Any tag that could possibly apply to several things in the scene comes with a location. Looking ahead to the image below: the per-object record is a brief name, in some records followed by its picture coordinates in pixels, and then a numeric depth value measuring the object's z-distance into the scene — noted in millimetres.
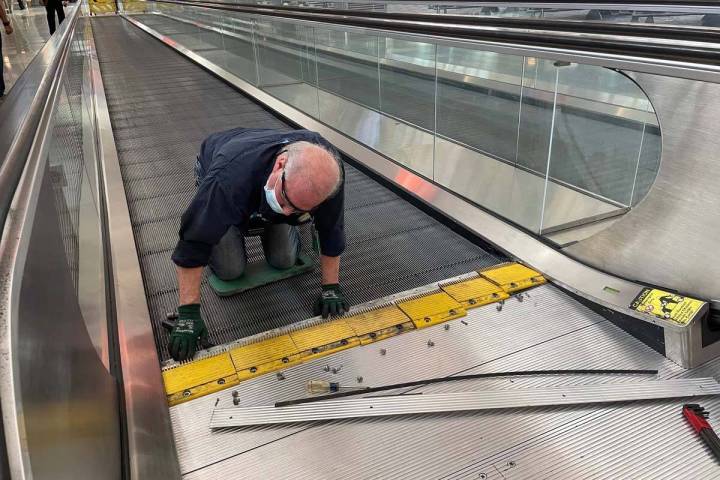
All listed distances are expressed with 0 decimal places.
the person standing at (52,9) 12630
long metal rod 2160
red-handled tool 1829
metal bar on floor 2008
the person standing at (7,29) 6504
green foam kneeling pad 2881
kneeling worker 2109
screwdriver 2152
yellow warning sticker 2215
